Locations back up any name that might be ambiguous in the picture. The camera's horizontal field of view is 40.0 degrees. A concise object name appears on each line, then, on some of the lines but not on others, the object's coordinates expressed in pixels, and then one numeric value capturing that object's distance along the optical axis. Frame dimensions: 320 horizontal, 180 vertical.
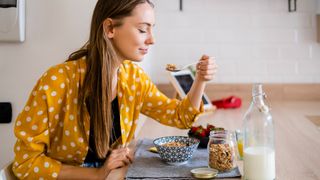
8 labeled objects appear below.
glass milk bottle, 1.12
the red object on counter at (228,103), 2.52
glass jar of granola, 1.22
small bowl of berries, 1.48
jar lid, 1.16
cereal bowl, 1.27
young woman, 1.32
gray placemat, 1.20
